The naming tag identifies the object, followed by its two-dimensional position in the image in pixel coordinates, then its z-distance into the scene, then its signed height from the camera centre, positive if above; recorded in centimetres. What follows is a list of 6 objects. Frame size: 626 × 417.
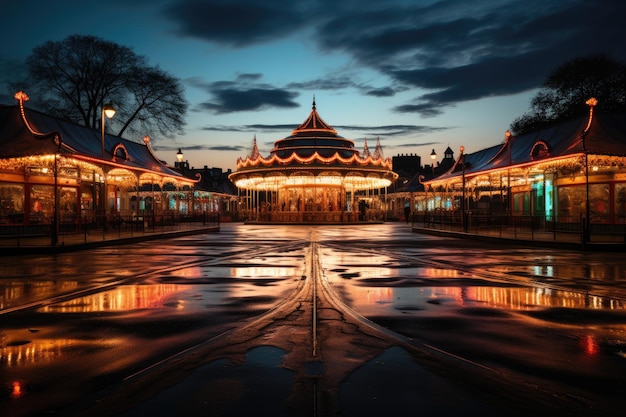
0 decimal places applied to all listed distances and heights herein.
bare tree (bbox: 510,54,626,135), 6119 +1383
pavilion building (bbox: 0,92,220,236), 2692 +277
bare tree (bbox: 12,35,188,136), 4728 +1227
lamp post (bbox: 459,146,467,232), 3381 -72
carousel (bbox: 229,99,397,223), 5500 +387
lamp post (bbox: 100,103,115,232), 2634 +505
